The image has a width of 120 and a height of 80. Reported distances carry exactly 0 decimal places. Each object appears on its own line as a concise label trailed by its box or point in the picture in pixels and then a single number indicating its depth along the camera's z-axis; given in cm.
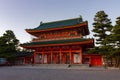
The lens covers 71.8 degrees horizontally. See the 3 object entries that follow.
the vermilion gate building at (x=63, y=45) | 1553
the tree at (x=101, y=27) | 1498
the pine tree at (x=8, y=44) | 1883
